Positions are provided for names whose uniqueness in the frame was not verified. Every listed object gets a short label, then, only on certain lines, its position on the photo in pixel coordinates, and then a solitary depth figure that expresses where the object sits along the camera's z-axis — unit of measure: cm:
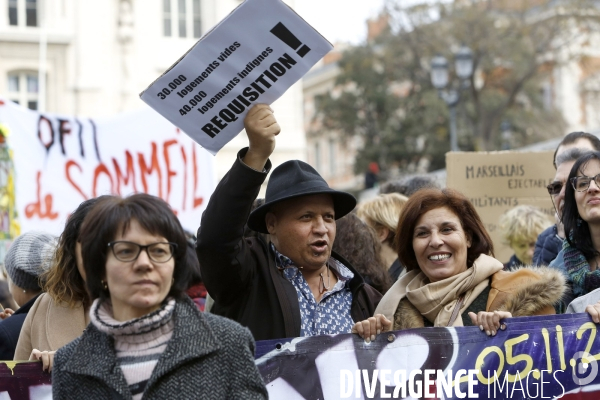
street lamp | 1875
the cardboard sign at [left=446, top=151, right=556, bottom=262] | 725
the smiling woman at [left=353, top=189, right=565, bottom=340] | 370
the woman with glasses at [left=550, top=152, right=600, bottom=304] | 399
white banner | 802
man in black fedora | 348
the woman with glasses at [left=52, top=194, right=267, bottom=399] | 267
